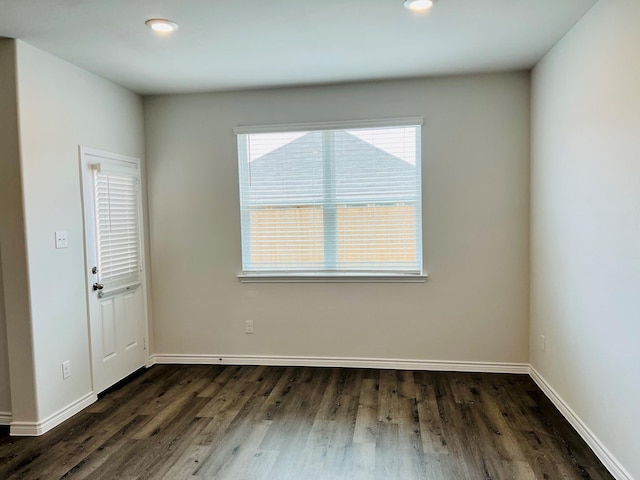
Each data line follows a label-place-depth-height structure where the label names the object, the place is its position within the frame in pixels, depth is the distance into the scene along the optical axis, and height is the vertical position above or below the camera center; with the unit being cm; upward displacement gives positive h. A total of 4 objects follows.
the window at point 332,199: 385 +19
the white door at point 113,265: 340 -33
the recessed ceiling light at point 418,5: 233 +117
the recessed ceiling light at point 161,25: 252 +118
